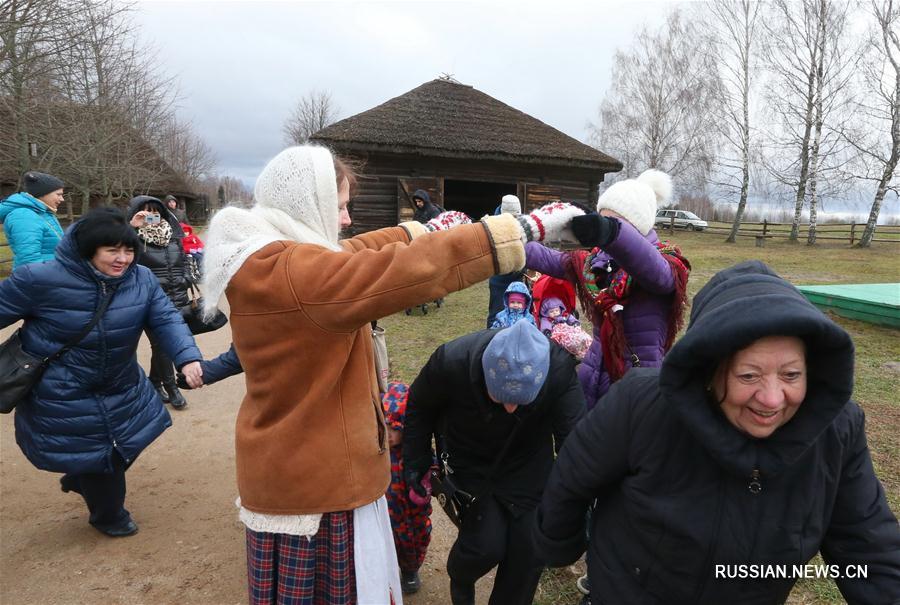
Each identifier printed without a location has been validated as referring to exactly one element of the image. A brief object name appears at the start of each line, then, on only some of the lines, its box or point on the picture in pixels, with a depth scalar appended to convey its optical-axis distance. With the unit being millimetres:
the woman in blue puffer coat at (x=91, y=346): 2531
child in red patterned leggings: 2510
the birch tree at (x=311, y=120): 33406
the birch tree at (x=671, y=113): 25641
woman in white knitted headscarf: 1191
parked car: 31766
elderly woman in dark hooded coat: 1143
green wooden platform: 7832
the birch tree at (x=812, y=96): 20828
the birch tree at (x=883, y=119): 19734
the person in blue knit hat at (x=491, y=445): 2244
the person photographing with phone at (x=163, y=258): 4430
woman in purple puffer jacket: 2070
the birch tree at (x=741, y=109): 23047
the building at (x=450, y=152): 12516
